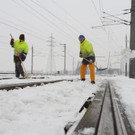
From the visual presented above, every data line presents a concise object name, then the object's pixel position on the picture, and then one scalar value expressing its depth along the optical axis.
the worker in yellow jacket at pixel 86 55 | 5.04
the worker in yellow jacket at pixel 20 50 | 5.61
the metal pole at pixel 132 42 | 7.27
